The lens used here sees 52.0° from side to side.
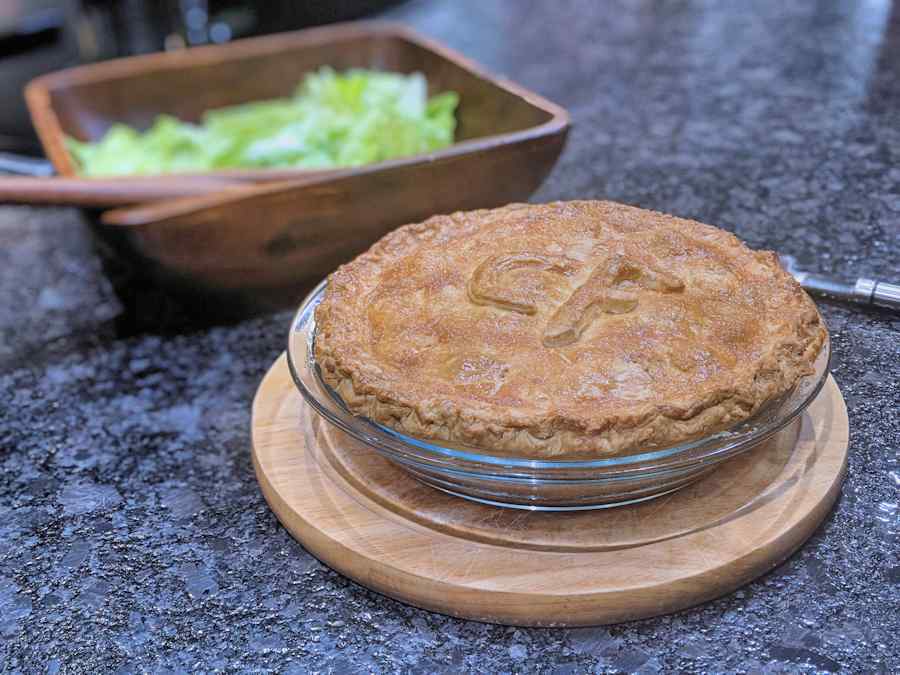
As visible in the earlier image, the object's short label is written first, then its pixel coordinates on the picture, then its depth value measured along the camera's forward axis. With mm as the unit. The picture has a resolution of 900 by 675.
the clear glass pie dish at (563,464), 939
